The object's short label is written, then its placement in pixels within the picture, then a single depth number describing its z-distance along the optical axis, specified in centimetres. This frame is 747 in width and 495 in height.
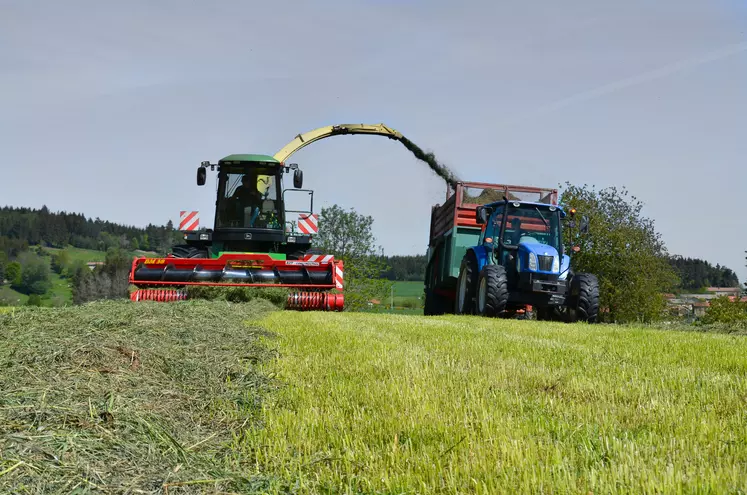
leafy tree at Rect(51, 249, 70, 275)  11262
